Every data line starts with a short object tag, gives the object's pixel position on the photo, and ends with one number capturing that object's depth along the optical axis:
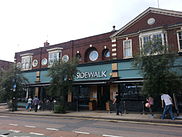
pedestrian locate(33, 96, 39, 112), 18.00
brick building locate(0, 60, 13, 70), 40.34
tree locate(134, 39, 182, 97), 10.81
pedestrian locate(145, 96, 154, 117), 12.33
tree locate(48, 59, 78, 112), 16.08
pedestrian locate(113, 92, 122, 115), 13.42
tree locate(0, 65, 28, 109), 19.22
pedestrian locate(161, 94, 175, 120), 10.47
